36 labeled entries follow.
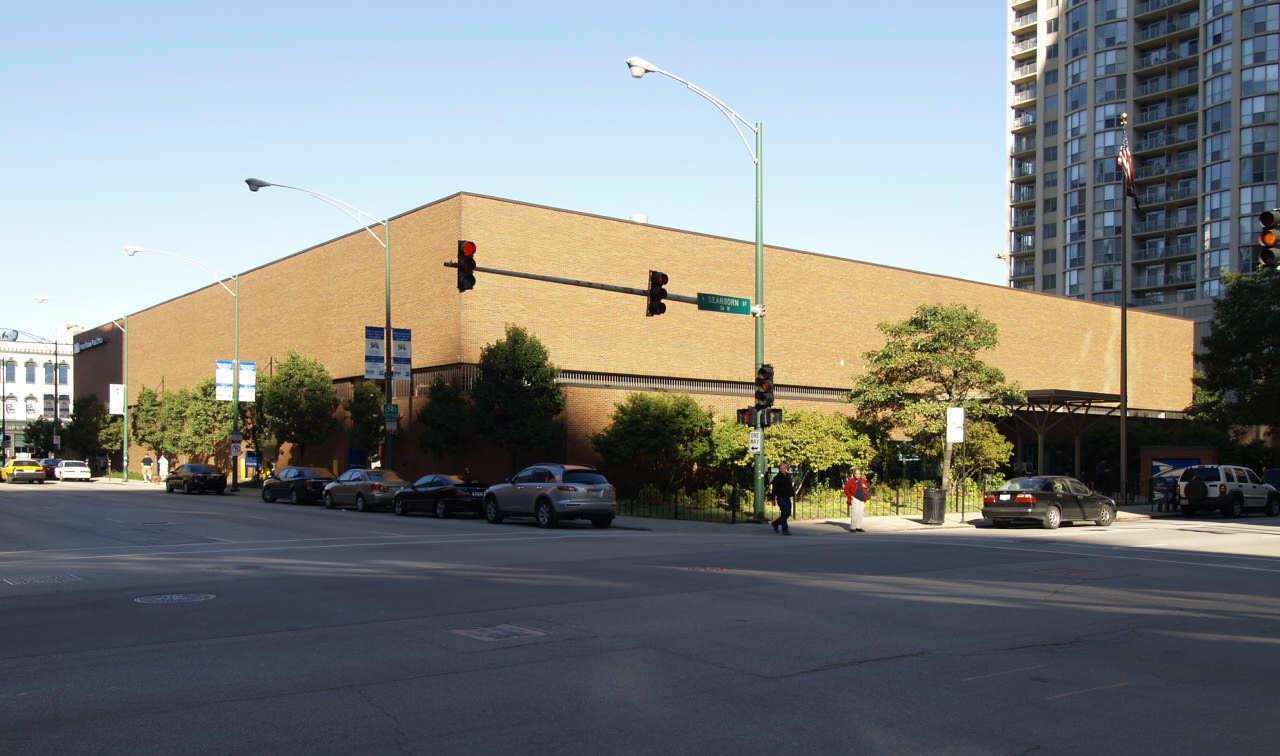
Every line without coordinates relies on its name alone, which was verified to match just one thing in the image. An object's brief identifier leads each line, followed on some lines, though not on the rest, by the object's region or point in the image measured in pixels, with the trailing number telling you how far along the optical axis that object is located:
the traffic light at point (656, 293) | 24.67
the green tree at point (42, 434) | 86.12
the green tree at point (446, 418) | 36.44
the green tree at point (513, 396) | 35.66
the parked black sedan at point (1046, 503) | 28.61
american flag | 38.25
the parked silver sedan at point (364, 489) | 35.34
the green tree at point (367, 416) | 42.81
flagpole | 39.22
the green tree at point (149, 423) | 63.72
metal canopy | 41.81
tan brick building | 40.47
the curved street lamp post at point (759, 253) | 28.06
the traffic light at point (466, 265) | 21.86
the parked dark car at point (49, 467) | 67.15
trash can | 30.33
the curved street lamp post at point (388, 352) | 37.69
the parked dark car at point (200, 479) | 48.56
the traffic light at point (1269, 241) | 17.52
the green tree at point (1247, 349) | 50.06
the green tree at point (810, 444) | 34.38
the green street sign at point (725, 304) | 26.33
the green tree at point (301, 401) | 45.97
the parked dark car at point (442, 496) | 31.62
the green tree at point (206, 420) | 58.44
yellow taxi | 61.75
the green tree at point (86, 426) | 75.12
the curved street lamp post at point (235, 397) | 45.84
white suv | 34.31
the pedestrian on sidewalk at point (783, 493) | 25.39
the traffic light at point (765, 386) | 27.44
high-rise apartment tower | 86.06
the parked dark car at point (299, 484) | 40.16
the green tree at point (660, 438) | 36.00
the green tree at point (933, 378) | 38.56
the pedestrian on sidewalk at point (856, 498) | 27.30
